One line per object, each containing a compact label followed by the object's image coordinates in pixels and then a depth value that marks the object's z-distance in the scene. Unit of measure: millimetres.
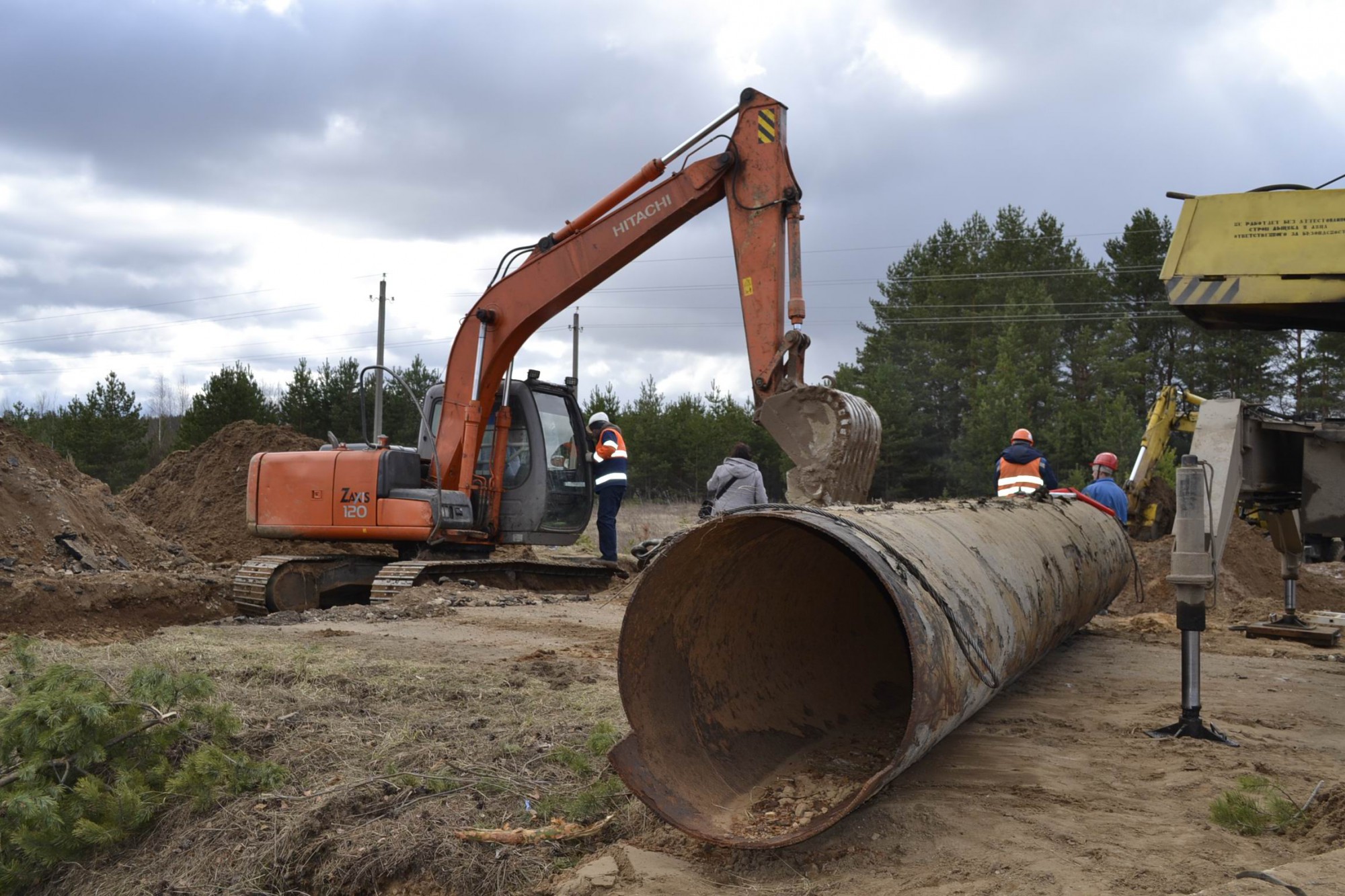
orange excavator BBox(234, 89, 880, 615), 9086
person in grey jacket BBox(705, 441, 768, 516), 9930
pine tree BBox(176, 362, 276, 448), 31047
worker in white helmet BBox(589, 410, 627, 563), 11906
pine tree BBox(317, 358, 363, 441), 32875
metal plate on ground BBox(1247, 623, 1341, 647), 8305
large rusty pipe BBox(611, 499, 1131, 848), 3557
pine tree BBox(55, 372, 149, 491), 31234
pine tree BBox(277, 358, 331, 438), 33250
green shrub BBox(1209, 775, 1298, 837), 3541
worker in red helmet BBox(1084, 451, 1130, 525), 9953
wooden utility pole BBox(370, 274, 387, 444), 26219
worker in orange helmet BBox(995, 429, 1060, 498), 9938
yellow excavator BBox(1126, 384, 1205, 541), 14844
